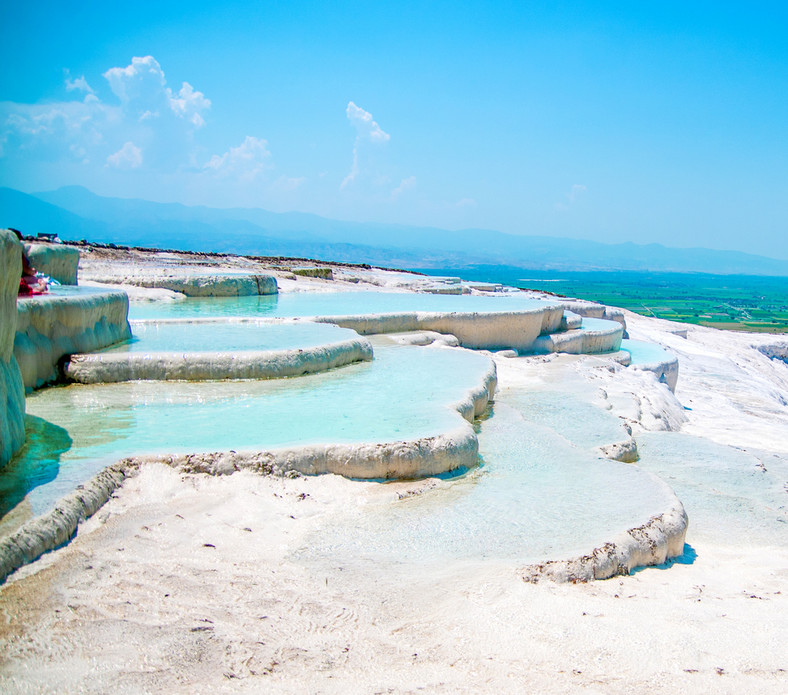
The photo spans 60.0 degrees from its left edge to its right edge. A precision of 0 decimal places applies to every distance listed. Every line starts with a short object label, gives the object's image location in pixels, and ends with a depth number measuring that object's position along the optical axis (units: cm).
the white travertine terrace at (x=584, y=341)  970
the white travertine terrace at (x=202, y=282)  984
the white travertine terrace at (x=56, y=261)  718
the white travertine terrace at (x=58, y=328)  492
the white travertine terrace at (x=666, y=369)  969
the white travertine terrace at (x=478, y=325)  809
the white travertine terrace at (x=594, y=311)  1346
